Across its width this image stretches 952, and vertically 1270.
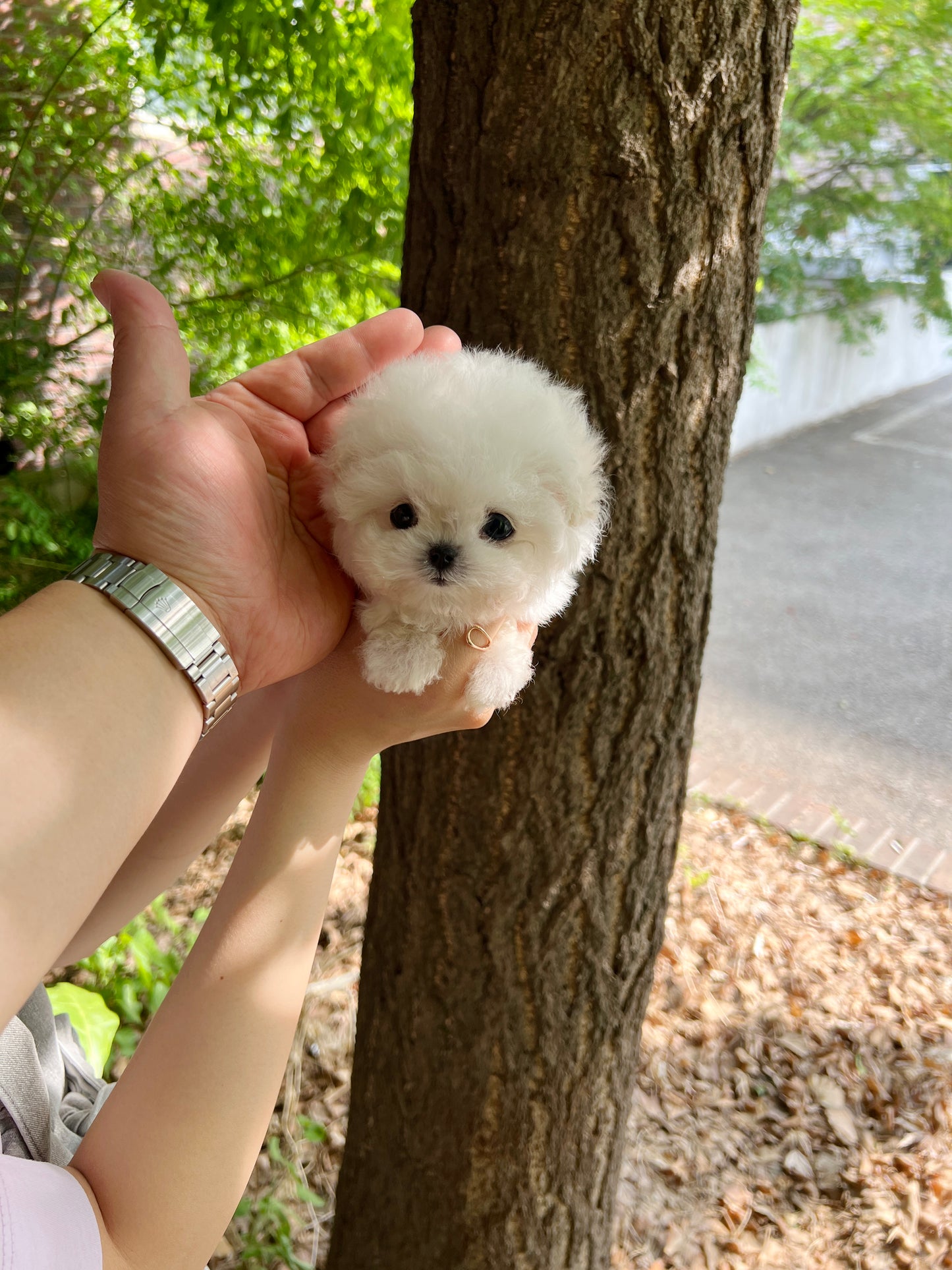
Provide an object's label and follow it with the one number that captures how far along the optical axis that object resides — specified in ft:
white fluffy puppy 1.11
